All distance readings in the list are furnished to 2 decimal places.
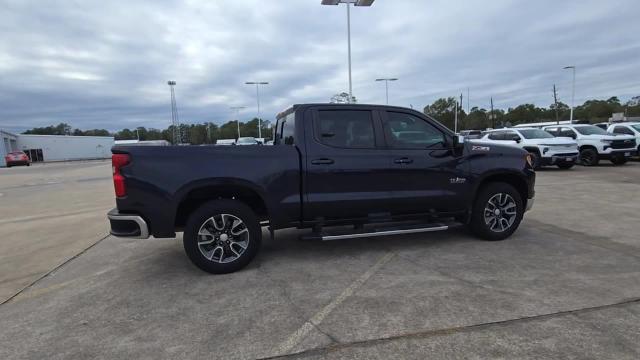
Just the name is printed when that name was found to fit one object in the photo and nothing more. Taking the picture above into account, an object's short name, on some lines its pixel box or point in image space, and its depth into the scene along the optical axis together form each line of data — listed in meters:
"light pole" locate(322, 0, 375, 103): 18.52
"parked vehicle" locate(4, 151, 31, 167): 42.61
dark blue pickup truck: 4.69
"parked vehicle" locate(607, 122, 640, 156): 19.27
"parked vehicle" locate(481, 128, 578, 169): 16.62
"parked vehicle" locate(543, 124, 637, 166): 17.54
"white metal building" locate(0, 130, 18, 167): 51.41
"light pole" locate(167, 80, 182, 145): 64.34
